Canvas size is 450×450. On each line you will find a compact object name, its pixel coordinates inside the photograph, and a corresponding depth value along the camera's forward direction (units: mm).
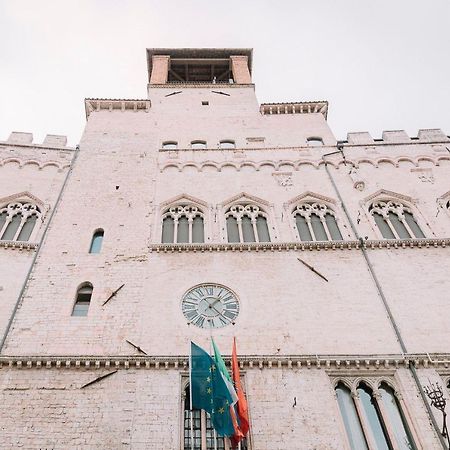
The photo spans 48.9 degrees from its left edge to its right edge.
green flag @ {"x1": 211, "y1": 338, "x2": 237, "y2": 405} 9086
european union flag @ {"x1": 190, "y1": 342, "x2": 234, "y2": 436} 9008
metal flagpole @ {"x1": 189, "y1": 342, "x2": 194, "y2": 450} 9170
